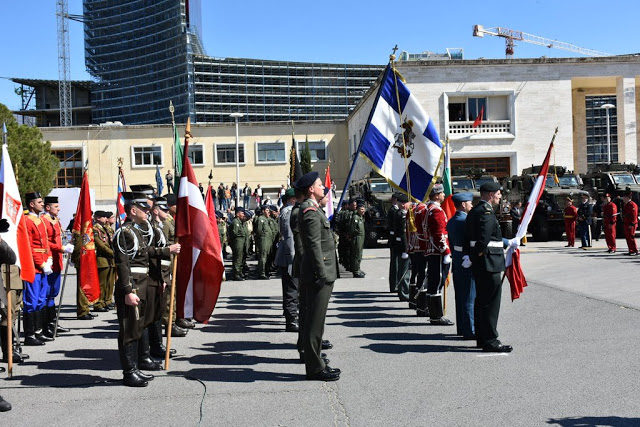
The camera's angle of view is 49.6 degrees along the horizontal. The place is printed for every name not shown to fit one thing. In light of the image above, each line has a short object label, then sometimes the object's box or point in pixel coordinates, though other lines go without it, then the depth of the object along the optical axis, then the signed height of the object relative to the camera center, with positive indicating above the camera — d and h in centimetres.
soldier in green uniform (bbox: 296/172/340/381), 662 -59
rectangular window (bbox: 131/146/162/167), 5212 +432
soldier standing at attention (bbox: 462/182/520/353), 764 -65
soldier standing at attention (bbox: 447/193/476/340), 834 -86
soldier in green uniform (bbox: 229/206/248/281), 1741 -84
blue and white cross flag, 977 +95
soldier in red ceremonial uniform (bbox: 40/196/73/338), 979 -74
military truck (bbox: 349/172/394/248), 2469 +4
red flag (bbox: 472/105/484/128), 3834 +474
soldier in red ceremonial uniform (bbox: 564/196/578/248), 2239 -57
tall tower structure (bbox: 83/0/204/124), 11444 +2728
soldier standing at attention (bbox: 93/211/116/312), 1241 -82
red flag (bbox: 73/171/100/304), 1072 -62
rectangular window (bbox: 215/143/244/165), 5294 +445
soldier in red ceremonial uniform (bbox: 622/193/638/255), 1803 -50
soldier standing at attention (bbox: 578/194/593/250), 2133 -58
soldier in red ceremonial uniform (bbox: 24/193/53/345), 921 -82
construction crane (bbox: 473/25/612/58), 8750 +2310
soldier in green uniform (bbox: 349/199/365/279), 1582 -77
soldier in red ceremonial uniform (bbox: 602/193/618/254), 1925 -56
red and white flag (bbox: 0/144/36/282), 780 -4
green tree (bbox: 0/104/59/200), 3691 +333
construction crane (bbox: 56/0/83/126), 10788 +2057
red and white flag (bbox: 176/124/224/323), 762 -52
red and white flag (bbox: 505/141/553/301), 815 -66
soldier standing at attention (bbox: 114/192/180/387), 679 -68
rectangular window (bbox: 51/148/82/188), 5269 +357
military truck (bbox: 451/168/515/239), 2614 +103
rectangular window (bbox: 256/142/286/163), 5328 +449
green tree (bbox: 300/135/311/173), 3919 +283
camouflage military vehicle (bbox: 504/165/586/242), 2503 +17
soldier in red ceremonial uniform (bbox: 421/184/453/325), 952 -75
